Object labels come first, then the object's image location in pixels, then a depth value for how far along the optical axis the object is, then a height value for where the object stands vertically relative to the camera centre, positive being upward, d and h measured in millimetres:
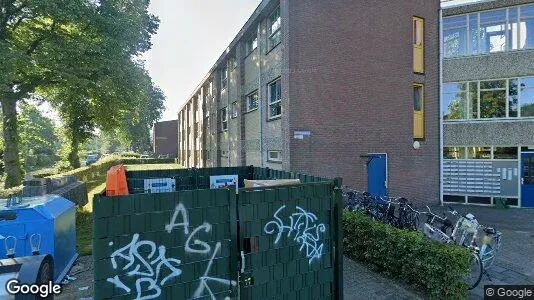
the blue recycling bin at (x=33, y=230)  5238 -1342
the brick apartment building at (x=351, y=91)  11719 +1973
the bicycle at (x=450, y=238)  5988 -1938
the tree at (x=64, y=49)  13961 +4271
